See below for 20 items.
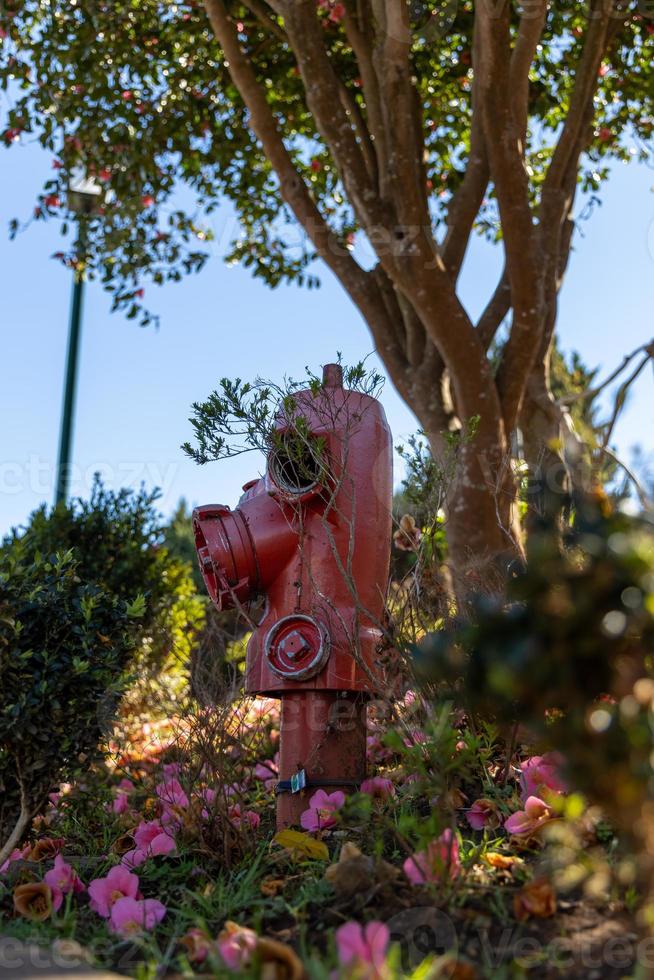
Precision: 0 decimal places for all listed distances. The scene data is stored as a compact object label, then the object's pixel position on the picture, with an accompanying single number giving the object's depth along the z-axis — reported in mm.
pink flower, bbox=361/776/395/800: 3053
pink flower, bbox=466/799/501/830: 2734
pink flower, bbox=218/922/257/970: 1814
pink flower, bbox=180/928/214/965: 2002
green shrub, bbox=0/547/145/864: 2930
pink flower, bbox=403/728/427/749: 2847
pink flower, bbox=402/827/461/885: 2090
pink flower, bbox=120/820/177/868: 2865
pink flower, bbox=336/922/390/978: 1621
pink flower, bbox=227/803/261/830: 3041
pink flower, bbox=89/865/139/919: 2449
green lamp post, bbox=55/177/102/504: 7184
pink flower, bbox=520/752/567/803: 2628
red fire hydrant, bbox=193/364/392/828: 3152
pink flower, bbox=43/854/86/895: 2645
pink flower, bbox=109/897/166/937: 2283
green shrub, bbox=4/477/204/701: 5684
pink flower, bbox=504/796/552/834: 2490
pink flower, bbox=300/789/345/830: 2908
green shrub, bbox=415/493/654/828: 1489
